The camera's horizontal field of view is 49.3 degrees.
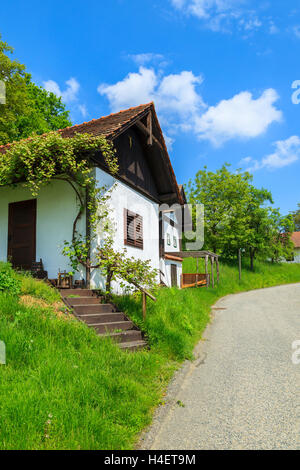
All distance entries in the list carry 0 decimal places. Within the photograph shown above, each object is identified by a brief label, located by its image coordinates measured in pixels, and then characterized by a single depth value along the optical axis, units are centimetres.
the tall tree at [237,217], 3108
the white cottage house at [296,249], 4939
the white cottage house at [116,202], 913
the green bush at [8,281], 612
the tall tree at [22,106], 1675
